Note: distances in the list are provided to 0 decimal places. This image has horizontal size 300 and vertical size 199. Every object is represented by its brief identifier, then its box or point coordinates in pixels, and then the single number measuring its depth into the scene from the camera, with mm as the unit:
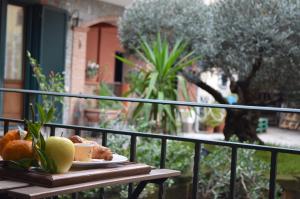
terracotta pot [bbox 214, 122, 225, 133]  13734
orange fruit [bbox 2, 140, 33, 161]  1786
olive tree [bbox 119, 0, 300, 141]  7066
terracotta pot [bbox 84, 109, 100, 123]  10320
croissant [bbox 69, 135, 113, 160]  1979
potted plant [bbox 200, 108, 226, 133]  12922
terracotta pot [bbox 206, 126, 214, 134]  13333
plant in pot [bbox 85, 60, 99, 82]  11453
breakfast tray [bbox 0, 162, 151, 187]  1648
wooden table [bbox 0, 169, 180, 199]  1557
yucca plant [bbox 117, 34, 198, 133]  6750
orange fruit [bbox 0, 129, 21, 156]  1915
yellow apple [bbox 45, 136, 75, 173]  1703
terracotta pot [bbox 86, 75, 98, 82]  11504
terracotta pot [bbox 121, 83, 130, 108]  12839
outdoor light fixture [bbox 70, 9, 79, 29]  9916
